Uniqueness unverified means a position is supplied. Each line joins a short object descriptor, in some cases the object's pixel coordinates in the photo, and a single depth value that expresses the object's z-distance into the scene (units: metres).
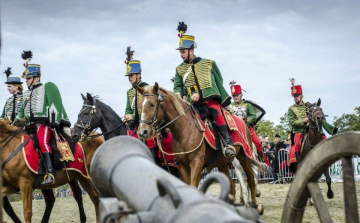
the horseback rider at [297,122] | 14.48
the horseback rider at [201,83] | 10.59
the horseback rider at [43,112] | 10.63
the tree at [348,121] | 57.99
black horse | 11.16
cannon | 2.54
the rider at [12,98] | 13.05
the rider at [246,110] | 14.73
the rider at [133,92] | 12.33
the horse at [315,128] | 13.25
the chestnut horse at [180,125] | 9.65
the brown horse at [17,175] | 10.15
